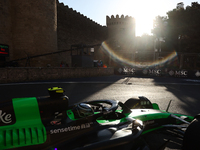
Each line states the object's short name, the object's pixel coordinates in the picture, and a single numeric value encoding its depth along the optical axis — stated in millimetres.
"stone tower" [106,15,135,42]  49406
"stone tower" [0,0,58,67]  19297
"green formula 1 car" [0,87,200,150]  2154
